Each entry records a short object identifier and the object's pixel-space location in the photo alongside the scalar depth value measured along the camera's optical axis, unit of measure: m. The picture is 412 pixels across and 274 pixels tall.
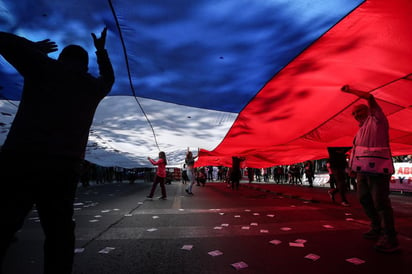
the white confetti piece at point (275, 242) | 3.32
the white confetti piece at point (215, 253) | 2.87
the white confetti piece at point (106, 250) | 2.95
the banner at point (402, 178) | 12.05
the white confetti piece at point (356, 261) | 2.57
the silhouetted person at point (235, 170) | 15.46
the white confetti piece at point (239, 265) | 2.47
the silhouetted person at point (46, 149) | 1.45
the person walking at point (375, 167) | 2.92
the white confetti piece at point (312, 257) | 2.70
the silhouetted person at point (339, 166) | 7.17
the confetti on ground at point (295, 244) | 3.19
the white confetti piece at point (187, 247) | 3.10
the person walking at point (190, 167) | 11.22
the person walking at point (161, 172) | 9.20
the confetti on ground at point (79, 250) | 2.98
